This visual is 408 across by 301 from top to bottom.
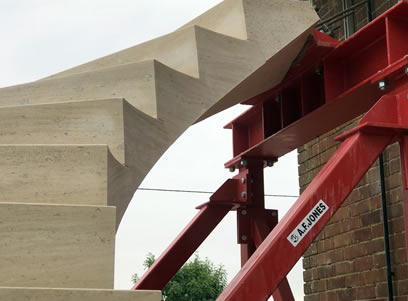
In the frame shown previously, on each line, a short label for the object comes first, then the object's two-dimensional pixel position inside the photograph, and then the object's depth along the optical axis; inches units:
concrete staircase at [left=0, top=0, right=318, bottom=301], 115.6
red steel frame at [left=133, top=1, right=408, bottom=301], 145.8
